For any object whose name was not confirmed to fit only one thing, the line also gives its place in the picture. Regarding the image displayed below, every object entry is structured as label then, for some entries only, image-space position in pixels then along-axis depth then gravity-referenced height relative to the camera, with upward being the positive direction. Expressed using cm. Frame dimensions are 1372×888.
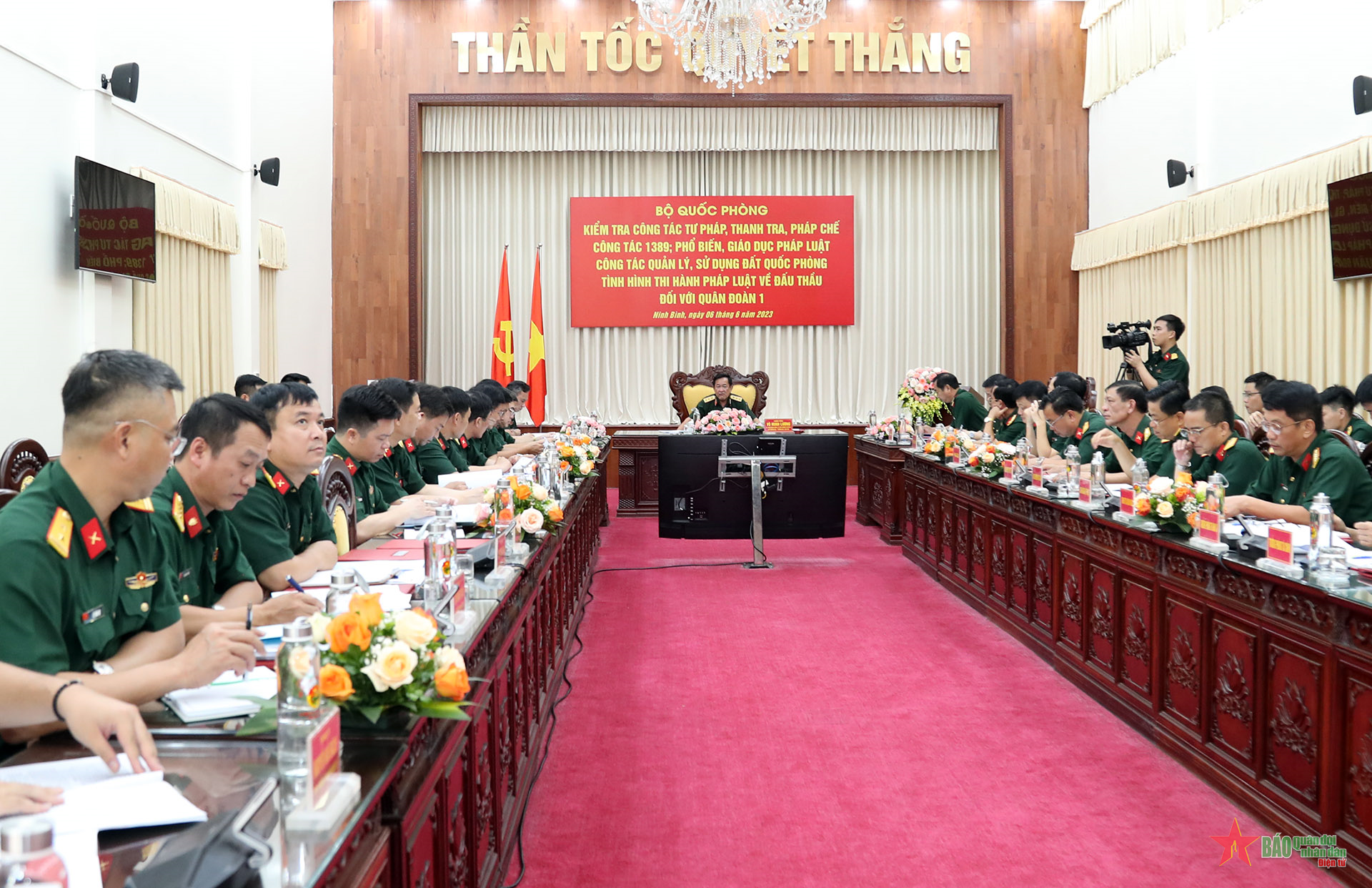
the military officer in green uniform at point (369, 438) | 328 -5
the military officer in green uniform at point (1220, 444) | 374 -10
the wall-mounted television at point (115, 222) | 501 +103
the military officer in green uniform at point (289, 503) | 241 -20
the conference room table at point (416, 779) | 108 -49
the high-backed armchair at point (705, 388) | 911 +28
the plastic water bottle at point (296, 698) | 122 -33
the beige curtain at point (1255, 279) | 611 +100
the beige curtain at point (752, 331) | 1031 +145
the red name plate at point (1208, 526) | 296 -32
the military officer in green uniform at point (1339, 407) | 462 +4
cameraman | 639 +37
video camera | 647 +50
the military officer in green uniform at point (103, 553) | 142 -19
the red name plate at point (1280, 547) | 258 -33
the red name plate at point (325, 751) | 112 -37
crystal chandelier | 619 +243
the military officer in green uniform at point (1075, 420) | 529 -2
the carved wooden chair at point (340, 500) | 293 -23
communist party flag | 921 +76
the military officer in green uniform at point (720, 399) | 838 +17
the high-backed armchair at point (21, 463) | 327 -14
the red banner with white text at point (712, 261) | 1030 +160
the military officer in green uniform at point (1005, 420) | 646 -1
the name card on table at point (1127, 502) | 358 -30
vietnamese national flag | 902 +43
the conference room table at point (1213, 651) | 232 -70
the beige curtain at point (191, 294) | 595 +80
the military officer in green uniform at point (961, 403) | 767 +11
